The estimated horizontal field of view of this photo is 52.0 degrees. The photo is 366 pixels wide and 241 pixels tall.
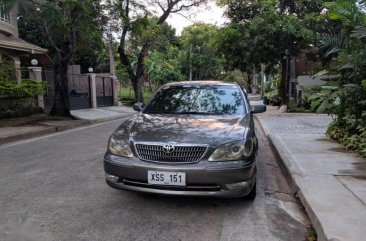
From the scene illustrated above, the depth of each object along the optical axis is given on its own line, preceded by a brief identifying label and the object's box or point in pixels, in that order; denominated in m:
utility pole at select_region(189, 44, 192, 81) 41.45
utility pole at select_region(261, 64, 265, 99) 35.84
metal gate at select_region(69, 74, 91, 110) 20.73
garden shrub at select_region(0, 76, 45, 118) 13.99
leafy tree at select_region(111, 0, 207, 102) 19.69
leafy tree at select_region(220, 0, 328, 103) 17.12
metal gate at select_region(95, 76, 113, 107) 24.38
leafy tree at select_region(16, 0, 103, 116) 12.86
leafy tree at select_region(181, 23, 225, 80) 40.22
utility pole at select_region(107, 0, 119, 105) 25.68
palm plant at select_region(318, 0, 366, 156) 7.17
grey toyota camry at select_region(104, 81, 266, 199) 4.11
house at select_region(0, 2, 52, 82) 15.43
